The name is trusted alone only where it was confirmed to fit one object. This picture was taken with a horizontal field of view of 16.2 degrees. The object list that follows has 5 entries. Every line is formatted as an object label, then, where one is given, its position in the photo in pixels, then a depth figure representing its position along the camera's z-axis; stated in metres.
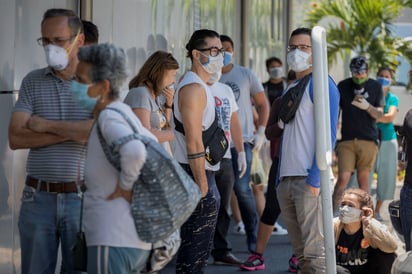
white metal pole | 7.59
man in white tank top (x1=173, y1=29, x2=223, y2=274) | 8.84
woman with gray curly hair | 6.14
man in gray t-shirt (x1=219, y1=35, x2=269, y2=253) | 13.45
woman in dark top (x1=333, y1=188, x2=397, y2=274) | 9.92
